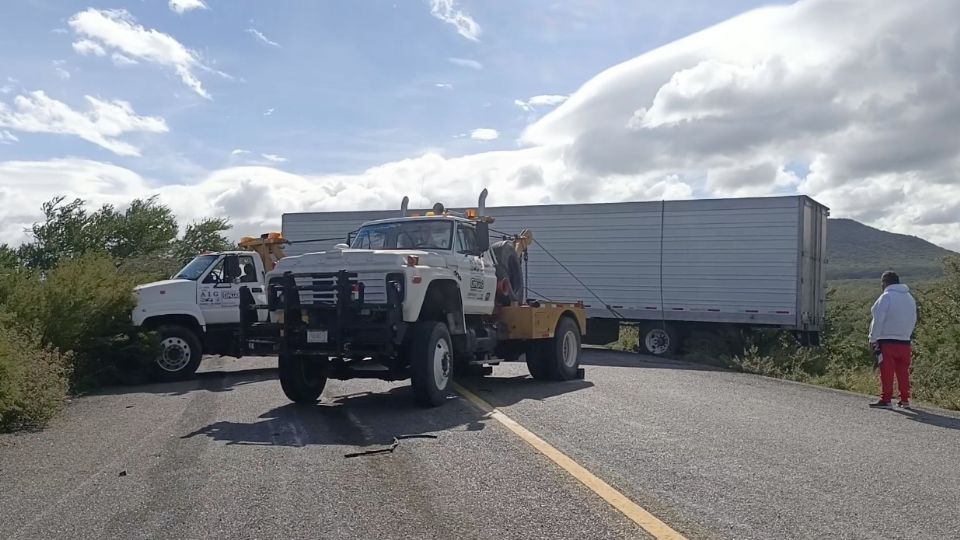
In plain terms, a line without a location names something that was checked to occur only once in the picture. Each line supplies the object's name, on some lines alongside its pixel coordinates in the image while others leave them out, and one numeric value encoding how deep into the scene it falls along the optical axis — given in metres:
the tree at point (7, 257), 14.97
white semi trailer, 20.16
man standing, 11.05
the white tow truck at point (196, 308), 14.52
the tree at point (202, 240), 41.25
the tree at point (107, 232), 34.59
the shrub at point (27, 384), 9.27
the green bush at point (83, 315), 13.16
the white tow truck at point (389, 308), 9.82
